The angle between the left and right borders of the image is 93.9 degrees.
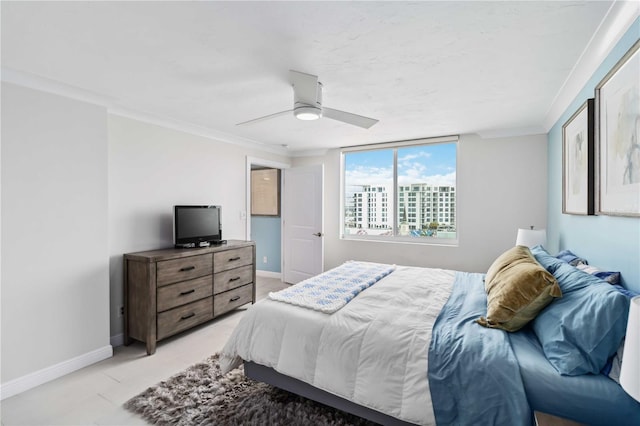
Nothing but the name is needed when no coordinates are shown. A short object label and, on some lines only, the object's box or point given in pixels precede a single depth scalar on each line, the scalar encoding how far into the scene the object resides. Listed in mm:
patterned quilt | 2138
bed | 1297
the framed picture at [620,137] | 1438
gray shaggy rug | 1886
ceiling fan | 2227
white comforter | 1569
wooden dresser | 2812
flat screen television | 3350
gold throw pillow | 1597
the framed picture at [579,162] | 1991
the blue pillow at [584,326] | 1267
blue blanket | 1353
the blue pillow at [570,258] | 2189
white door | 4969
